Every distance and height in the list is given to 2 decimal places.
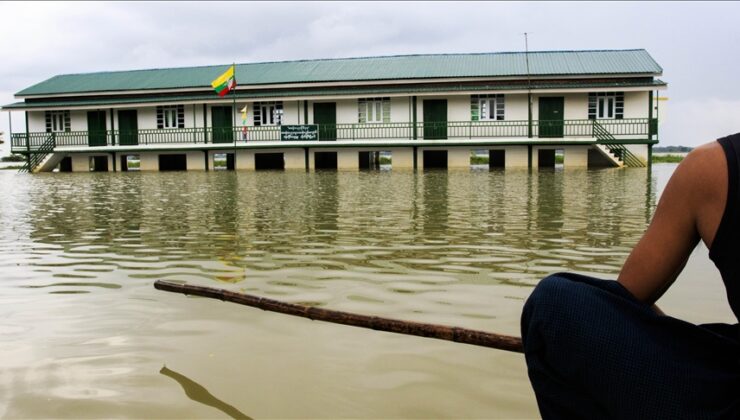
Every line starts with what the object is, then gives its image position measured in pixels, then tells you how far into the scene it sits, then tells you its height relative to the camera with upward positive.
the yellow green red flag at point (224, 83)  28.81 +3.37
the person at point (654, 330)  1.48 -0.46
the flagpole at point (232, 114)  29.61 +2.15
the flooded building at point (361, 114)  29.05 +2.08
